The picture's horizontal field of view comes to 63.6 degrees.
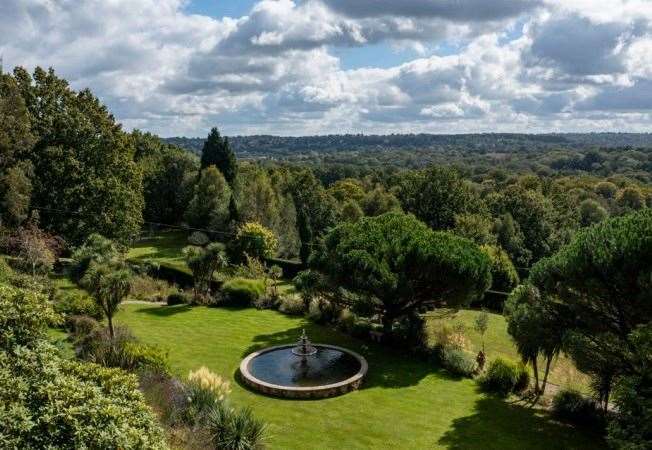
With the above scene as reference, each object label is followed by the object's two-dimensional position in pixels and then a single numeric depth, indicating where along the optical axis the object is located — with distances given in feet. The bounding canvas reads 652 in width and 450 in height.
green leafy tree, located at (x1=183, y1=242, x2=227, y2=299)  92.63
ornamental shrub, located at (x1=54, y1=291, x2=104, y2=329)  69.46
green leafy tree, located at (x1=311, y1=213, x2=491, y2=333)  65.62
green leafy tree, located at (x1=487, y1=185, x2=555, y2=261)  156.87
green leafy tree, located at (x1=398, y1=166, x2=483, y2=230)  161.68
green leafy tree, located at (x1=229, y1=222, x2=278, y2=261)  118.52
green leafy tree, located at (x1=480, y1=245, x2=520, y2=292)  115.55
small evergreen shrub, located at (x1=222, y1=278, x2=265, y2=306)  91.25
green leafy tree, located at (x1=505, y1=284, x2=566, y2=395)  51.85
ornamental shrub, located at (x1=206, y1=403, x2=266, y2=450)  39.99
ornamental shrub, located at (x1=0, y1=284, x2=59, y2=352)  26.35
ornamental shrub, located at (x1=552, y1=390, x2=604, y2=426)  51.16
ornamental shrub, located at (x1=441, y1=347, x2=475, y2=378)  62.75
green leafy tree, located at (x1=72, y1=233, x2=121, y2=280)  72.33
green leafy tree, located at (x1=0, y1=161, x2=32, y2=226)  84.44
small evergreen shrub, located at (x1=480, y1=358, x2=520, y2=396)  58.54
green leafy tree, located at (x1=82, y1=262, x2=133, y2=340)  60.23
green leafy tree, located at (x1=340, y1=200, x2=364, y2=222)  174.91
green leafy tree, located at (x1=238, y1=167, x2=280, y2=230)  145.18
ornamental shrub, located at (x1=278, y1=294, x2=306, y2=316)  87.20
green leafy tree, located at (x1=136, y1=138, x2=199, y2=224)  180.86
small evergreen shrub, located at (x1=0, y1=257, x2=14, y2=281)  59.37
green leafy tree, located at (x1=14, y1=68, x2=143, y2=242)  96.84
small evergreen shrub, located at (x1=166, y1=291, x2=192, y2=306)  90.63
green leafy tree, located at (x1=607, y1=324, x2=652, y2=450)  33.94
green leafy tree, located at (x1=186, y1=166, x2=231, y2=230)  160.64
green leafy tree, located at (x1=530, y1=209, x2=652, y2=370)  43.68
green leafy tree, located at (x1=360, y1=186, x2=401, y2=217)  173.88
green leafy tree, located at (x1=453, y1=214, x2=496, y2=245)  135.95
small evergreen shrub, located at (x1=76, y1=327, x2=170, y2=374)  50.44
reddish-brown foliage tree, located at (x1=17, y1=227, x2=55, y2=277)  74.40
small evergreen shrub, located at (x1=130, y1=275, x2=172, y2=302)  96.89
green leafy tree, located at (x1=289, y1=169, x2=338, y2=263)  170.19
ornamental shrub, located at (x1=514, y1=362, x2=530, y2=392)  59.22
